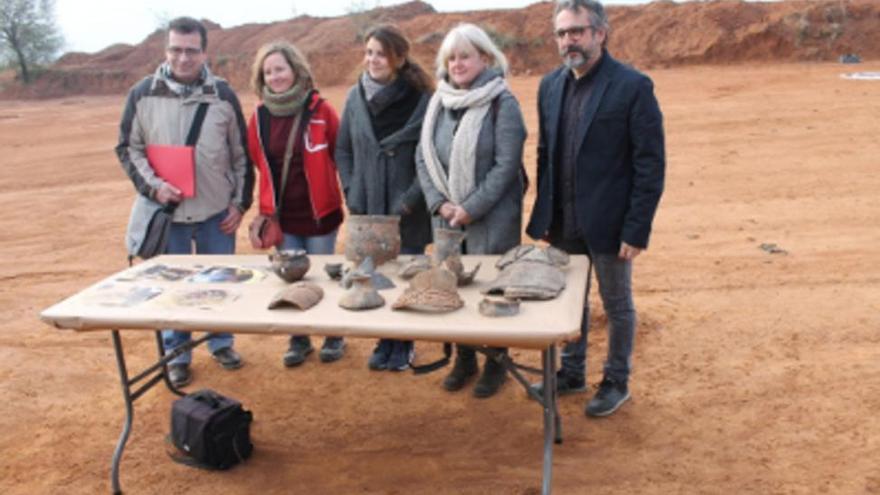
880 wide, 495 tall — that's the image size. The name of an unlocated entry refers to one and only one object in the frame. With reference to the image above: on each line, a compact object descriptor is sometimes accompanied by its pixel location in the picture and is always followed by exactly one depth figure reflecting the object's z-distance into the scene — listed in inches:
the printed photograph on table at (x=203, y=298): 132.5
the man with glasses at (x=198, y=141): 173.3
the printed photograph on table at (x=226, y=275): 146.4
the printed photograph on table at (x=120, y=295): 135.8
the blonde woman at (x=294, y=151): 172.6
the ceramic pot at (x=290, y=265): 142.3
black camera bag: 149.4
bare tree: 1427.2
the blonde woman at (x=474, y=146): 153.0
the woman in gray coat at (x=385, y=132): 166.4
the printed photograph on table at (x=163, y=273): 150.6
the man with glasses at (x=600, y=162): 140.2
